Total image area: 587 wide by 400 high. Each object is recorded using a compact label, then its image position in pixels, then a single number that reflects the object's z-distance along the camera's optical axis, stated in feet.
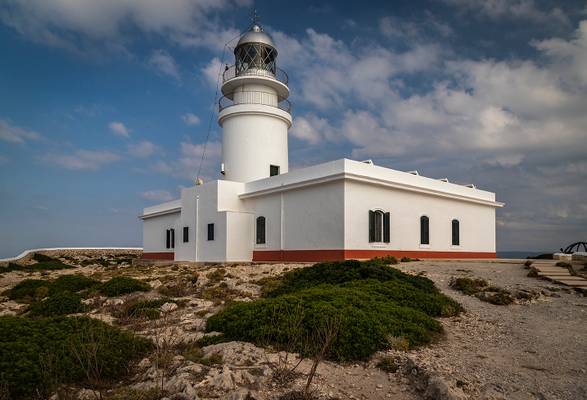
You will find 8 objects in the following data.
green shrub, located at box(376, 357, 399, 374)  17.37
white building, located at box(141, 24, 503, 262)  56.49
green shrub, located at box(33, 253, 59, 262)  106.48
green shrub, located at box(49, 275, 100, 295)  42.19
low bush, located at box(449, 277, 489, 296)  34.88
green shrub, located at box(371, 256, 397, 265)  51.26
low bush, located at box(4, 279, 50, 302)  42.75
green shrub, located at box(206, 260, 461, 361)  19.15
